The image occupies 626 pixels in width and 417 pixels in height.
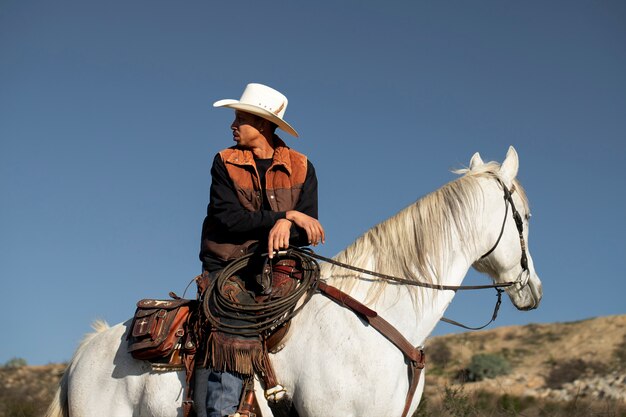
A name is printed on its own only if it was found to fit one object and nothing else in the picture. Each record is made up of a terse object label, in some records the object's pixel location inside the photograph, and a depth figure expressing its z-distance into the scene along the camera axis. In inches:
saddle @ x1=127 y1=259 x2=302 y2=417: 210.8
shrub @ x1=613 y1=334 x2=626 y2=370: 1456.2
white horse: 204.7
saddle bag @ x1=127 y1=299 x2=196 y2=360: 227.1
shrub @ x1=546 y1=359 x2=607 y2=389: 1419.8
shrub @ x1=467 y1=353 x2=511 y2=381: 1512.1
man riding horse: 221.8
